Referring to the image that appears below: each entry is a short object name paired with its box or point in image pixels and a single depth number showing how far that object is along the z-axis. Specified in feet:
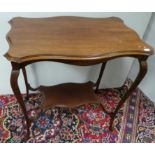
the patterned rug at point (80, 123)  4.31
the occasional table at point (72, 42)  2.63
